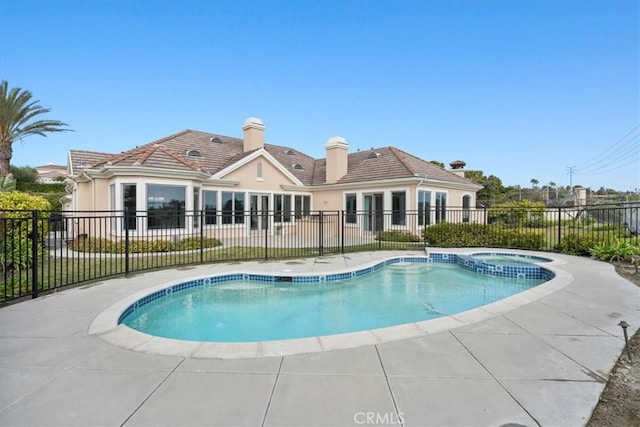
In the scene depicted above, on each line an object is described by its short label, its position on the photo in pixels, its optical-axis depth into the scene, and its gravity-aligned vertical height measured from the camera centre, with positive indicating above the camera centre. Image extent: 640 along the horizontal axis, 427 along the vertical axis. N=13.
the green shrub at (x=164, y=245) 11.98 -1.20
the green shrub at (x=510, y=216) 21.30 -0.22
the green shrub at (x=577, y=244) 10.18 -1.04
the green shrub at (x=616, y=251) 8.89 -1.09
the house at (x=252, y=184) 13.54 +1.60
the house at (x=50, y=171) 48.77 +7.60
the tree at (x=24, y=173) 27.85 +3.80
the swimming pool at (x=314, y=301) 5.36 -1.87
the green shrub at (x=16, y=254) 7.62 -0.95
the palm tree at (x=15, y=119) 18.86 +5.97
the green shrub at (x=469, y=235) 12.70 -0.89
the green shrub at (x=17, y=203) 9.20 +0.37
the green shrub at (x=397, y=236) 15.33 -1.12
